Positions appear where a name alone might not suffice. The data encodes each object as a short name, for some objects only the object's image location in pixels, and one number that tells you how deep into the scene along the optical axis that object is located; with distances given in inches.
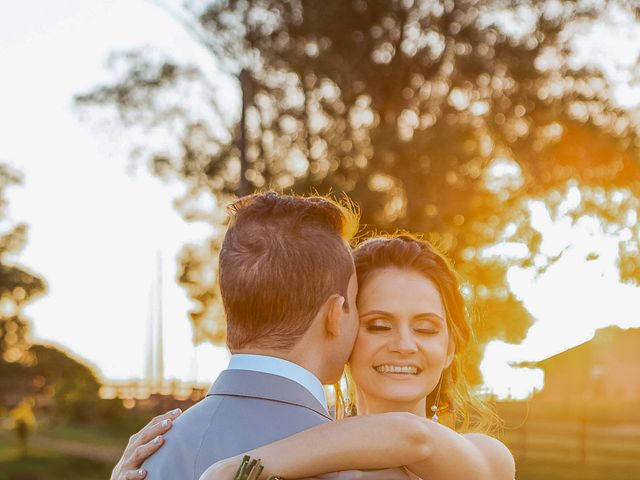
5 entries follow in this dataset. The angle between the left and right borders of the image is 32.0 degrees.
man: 108.8
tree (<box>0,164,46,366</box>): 2100.1
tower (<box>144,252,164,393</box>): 2356.1
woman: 106.8
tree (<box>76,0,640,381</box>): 1005.8
